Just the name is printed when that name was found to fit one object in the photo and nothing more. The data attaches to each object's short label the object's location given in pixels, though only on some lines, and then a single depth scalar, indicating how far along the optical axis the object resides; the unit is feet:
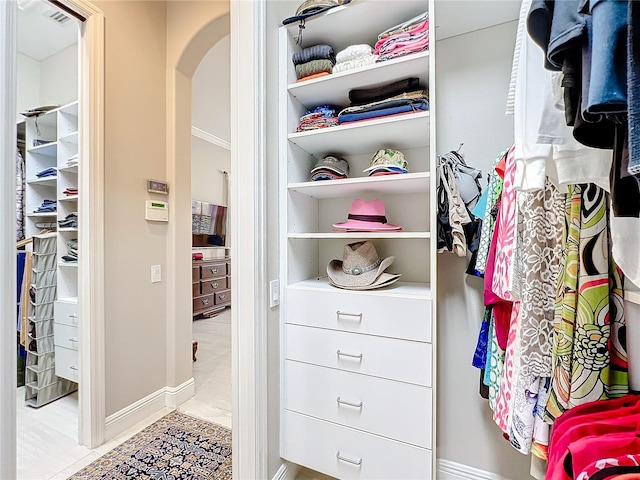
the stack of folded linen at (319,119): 4.74
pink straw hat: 4.40
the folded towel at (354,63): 4.28
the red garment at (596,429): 1.95
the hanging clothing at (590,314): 2.33
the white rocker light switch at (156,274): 6.89
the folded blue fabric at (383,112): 4.05
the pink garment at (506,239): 3.05
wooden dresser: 14.55
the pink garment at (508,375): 3.16
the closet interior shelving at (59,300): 6.79
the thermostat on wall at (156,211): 6.75
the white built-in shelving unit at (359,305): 3.93
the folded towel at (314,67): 4.56
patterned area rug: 5.02
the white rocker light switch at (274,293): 4.40
